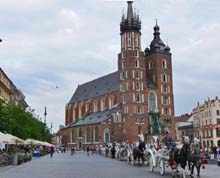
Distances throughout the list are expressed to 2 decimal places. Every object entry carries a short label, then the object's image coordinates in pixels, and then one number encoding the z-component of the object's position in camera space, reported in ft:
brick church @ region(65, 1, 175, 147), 261.33
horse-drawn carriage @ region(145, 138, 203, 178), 42.71
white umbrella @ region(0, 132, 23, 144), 68.81
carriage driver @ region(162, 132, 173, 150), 54.40
